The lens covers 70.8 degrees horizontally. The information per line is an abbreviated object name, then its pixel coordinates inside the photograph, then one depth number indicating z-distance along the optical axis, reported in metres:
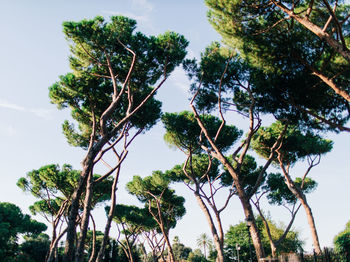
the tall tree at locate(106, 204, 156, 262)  22.78
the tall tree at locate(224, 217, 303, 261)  26.70
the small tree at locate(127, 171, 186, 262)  18.25
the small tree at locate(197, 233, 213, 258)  54.93
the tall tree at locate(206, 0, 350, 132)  8.23
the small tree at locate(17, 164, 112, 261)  16.59
